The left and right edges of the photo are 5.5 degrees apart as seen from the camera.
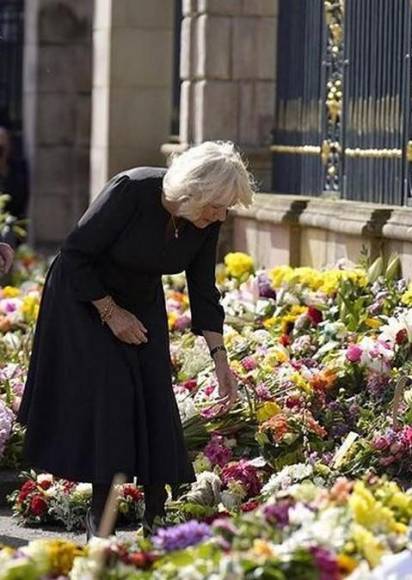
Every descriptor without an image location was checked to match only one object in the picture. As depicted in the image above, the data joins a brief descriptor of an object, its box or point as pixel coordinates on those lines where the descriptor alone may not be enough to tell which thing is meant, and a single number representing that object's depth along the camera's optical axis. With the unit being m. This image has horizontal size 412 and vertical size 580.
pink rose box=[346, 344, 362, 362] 18.12
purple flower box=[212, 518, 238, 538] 9.46
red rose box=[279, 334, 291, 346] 19.83
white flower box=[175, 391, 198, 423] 17.60
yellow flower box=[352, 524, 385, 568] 9.32
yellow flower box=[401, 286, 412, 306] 19.16
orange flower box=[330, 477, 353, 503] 9.89
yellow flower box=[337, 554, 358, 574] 9.00
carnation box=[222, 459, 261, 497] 16.25
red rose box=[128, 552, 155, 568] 9.56
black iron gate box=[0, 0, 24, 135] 42.43
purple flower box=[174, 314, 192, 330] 21.76
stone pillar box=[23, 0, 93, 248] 39.18
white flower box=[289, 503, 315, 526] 9.55
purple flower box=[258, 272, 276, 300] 21.98
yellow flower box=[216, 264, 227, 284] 24.13
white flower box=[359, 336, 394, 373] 17.96
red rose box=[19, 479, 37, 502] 16.69
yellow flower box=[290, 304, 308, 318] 20.55
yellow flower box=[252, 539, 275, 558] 9.11
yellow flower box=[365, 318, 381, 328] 19.32
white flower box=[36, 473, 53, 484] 16.82
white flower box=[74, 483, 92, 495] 16.52
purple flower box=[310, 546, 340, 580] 8.83
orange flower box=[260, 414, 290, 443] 16.81
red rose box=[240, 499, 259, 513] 15.26
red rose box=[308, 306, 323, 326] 20.35
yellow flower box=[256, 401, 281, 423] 17.17
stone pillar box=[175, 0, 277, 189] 28.00
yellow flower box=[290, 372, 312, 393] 17.80
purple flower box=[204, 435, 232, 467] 16.98
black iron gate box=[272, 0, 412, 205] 22.87
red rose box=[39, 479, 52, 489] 16.75
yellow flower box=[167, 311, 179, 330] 21.73
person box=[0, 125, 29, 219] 37.75
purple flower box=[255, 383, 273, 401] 17.69
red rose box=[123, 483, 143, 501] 16.19
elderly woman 14.17
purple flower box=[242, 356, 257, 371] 18.66
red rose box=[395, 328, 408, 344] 18.25
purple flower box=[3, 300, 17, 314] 23.19
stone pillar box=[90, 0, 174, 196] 32.43
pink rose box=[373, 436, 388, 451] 16.35
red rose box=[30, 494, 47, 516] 16.41
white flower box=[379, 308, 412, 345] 18.31
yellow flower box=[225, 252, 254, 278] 23.89
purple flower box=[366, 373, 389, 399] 17.81
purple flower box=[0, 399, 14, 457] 17.31
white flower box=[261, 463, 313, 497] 15.84
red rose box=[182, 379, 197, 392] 18.72
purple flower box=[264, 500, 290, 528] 9.71
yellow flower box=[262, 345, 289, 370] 18.80
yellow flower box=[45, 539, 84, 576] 9.90
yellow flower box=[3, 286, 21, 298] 24.47
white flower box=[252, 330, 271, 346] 19.95
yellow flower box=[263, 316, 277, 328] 20.68
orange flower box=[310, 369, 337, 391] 17.98
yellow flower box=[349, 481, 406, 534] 9.59
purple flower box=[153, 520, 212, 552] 9.67
